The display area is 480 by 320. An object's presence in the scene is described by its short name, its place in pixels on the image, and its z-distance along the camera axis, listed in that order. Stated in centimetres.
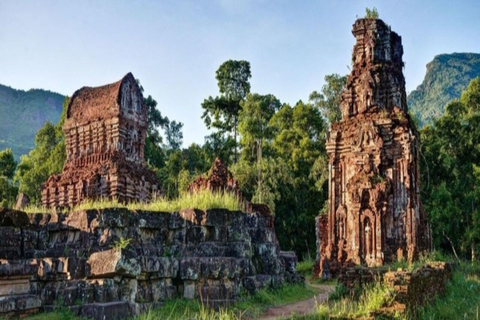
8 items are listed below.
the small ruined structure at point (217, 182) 1473
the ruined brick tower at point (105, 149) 1586
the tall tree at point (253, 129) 3192
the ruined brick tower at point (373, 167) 1659
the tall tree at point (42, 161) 2803
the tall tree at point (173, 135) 4253
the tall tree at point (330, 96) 3412
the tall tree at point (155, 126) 3700
